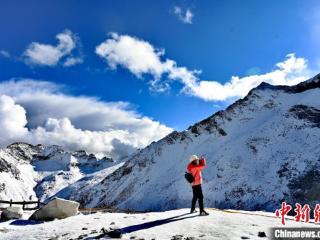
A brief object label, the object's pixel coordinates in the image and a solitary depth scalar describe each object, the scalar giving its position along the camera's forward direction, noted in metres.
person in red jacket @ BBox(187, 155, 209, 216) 9.66
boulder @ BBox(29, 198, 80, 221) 10.88
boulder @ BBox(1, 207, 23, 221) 11.54
